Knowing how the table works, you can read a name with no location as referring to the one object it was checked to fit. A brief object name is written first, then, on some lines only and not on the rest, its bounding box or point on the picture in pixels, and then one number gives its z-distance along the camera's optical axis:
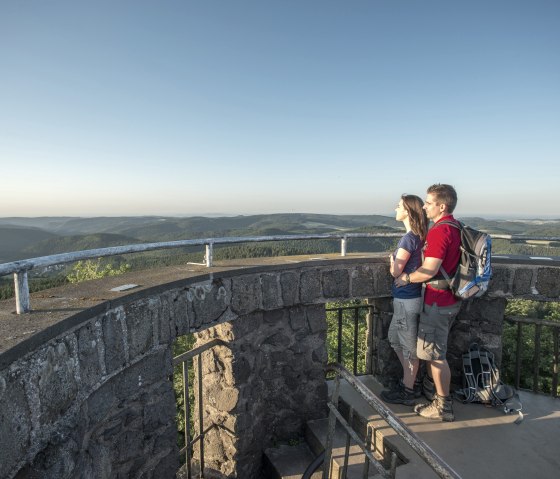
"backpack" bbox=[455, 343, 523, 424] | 3.73
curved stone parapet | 1.61
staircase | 2.95
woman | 3.33
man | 3.11
